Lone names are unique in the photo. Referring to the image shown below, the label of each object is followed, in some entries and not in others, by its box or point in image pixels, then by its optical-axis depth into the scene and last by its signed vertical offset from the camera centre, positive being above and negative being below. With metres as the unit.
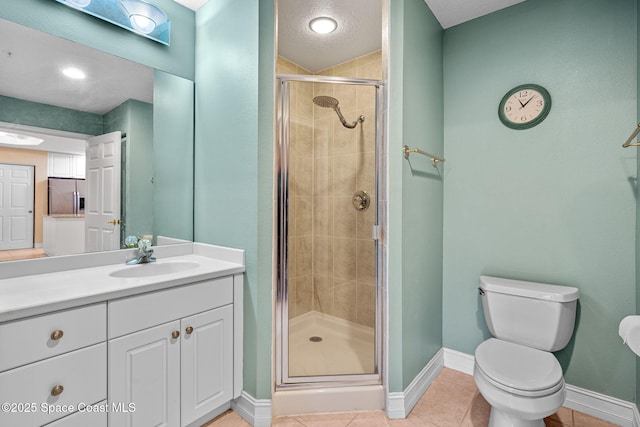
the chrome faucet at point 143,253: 1.78 -0.23
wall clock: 1.90 +0.70
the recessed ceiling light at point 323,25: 2.15 +1.37
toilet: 1.33 -0.73
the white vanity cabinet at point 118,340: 1.03 -0.52
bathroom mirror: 1.46 +0.50
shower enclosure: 1.79 -0.11
